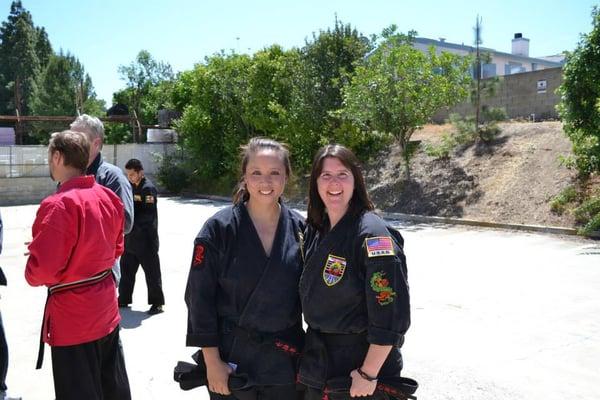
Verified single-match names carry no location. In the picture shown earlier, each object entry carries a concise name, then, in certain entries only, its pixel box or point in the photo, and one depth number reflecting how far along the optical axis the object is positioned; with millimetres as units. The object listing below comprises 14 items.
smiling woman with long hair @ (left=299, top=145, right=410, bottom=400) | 2104
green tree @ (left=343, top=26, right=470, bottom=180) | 15688
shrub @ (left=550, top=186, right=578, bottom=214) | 12570
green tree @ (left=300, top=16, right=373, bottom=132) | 19219
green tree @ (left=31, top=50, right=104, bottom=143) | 45188
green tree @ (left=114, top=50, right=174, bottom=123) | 43156
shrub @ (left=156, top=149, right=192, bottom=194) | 26422
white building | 41000
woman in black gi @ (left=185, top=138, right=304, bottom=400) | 2295
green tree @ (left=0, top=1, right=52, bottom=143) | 50219
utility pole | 17125
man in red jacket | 2615
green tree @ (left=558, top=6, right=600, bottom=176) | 11430
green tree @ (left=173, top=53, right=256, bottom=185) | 24141
